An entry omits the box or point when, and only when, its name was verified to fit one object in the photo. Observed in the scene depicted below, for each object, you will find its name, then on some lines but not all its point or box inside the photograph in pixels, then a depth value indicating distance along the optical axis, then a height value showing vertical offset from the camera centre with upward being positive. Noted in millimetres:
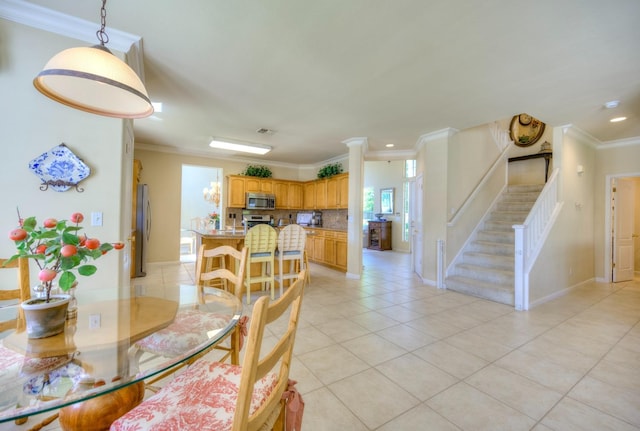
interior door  5086 -168
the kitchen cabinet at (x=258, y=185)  6836 +823
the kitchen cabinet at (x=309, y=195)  7379 +596
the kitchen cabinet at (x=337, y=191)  6262 +628
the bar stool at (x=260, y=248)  3779 -472
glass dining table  866 -574
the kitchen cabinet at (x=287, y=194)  7293 +634
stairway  4016 -639
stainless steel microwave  6734 +377
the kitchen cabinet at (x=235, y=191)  6633 +615
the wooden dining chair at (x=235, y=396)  728 -734
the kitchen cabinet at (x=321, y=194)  6918 +595
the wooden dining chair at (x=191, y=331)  1227 -612
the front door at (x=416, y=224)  5434 -145
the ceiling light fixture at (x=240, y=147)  5285 +1439
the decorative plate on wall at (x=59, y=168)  2018 +353
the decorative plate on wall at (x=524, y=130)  6071 +2060
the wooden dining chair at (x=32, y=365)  935 -572
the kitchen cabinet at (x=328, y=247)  5824 -736
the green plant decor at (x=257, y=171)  6951 +1191
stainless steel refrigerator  5051 -301
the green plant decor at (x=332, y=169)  6820 +1229
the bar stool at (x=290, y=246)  4133 -481
